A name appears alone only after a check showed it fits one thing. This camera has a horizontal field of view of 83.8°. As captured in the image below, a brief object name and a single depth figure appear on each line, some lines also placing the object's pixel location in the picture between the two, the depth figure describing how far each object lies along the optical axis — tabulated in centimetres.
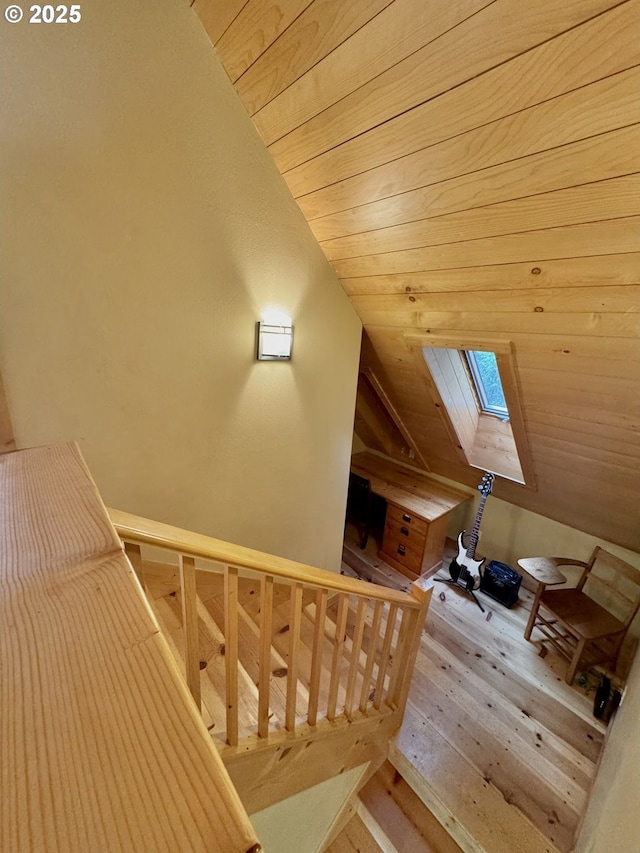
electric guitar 306
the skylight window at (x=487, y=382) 268
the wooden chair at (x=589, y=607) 241
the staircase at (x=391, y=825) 161
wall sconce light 188
